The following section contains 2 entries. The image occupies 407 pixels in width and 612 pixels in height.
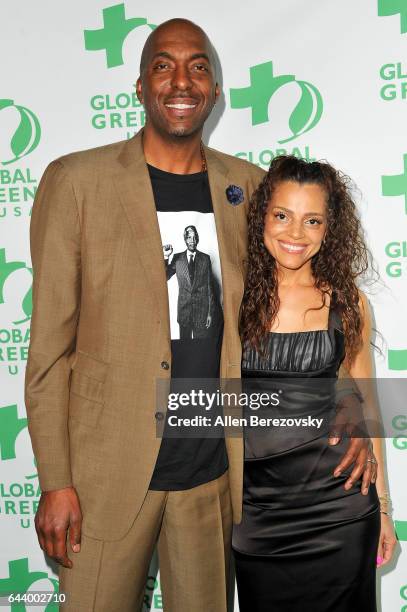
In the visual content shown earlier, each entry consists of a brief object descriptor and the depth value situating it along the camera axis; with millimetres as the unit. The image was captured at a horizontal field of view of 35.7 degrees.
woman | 1868
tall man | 1764
